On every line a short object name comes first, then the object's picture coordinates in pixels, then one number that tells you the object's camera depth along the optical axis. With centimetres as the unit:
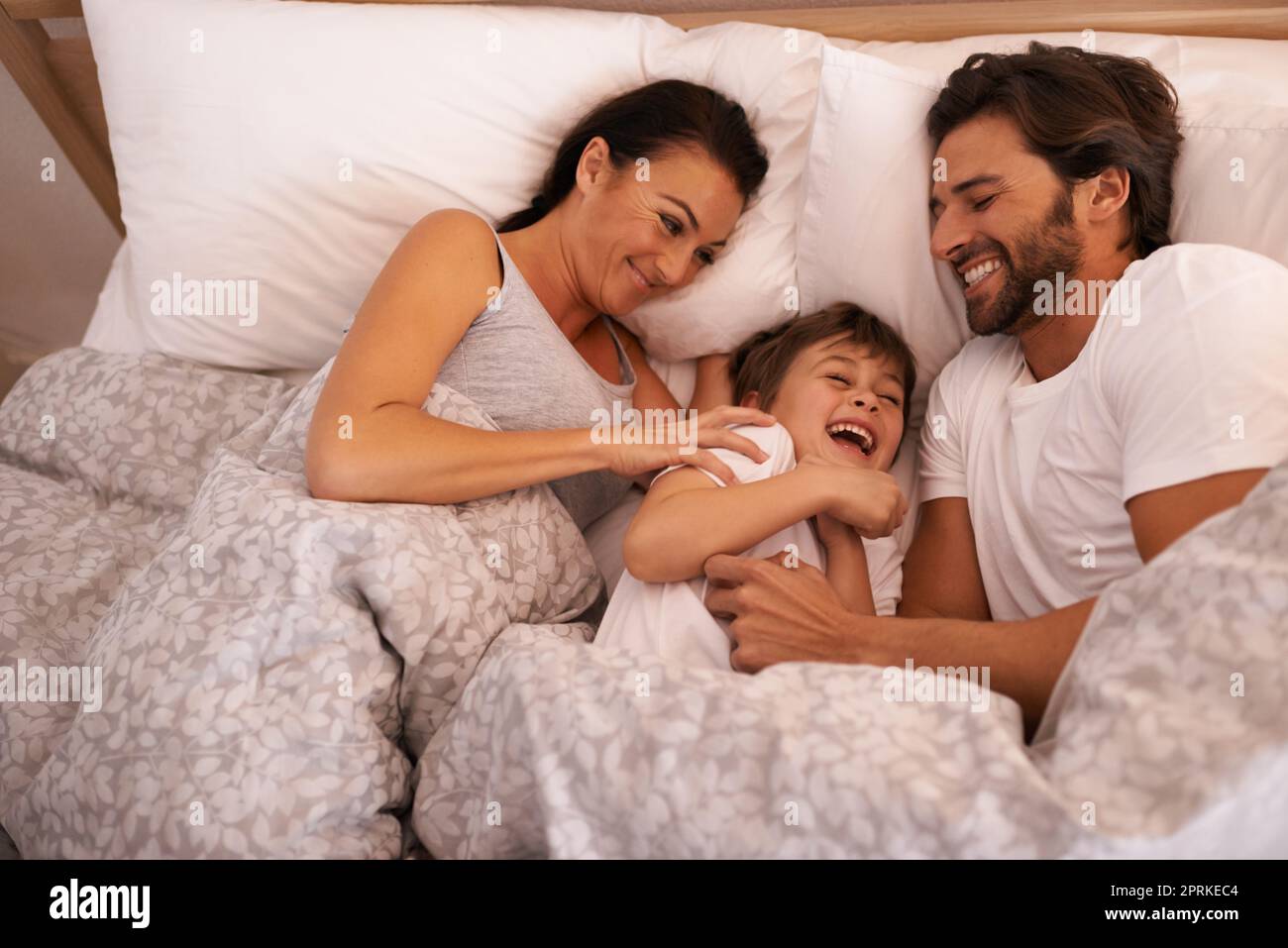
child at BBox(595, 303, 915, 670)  137
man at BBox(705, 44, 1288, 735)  119
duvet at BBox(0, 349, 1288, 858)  94
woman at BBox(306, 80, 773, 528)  137
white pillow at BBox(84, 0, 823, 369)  173
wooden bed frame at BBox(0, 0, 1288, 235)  171
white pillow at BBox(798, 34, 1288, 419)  147
